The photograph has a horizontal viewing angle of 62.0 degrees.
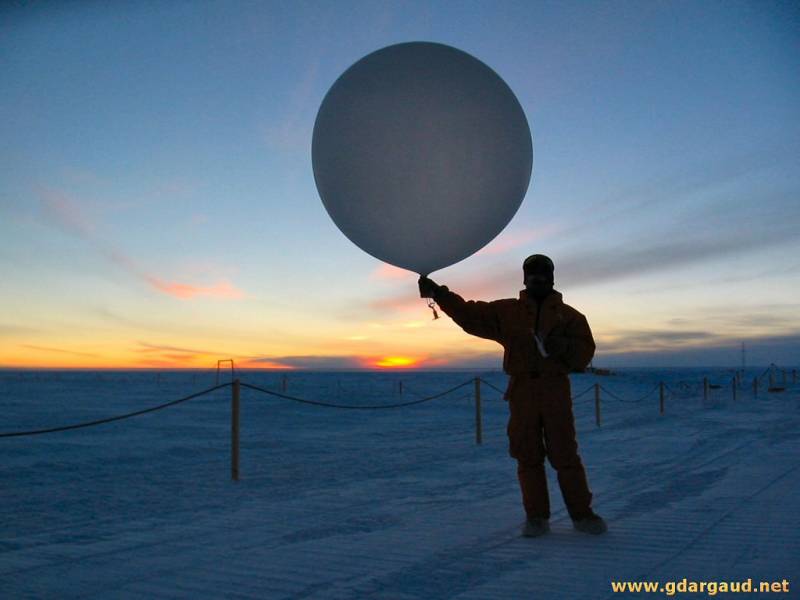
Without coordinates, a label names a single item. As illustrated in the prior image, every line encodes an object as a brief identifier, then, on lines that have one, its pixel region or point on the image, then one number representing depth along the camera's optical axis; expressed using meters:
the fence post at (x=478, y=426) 10.05
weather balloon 3.93
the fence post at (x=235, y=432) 6.85
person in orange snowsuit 4.06
